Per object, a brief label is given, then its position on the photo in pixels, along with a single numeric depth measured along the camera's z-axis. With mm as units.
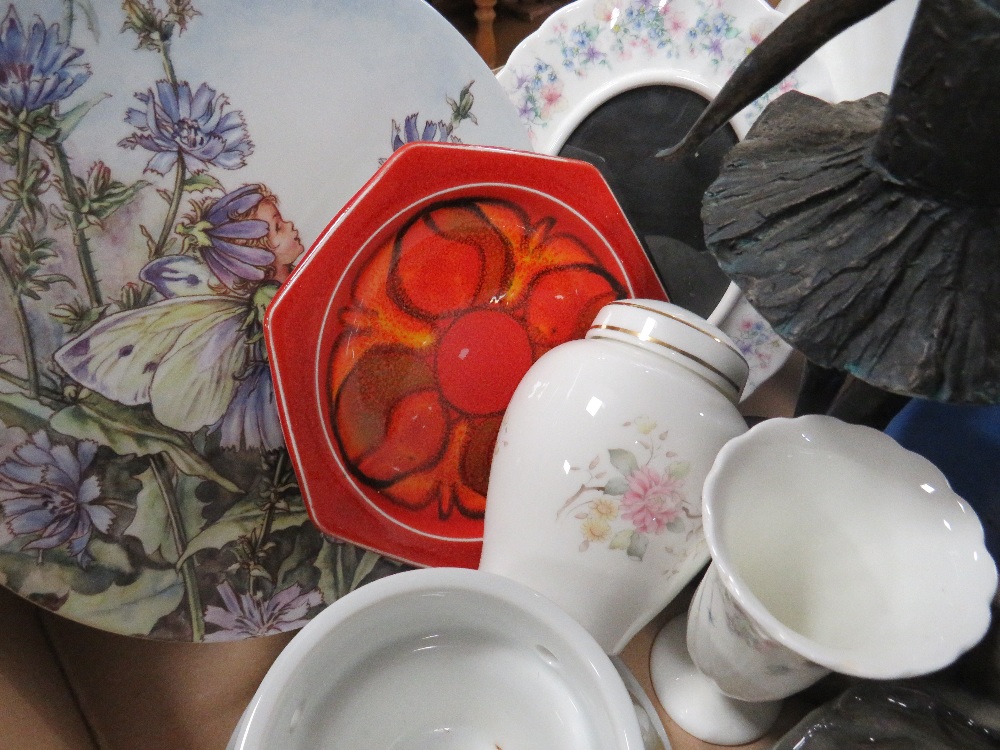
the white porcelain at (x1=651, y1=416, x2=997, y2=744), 213
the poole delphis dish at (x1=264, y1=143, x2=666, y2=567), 348
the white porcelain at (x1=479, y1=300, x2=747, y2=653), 294
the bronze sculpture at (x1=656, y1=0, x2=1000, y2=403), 170
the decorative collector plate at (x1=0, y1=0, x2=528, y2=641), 308
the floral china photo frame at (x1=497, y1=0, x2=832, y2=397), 431
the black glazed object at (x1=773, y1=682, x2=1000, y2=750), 232
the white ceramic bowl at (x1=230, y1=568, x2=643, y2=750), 239
